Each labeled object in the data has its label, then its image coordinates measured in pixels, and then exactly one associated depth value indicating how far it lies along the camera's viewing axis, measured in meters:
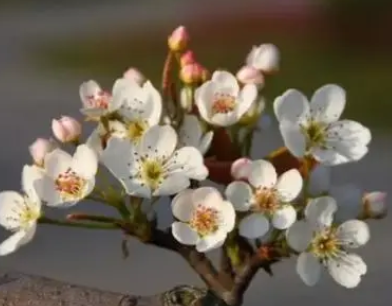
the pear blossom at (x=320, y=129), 0.62
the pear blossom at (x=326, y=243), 0.62
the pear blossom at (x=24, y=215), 0.64
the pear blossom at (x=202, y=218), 0.62
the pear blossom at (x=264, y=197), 0.62
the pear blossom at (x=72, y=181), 0.63
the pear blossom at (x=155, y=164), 0.62
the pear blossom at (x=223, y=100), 0.64
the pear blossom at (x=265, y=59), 0.66
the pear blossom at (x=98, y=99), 0.65
